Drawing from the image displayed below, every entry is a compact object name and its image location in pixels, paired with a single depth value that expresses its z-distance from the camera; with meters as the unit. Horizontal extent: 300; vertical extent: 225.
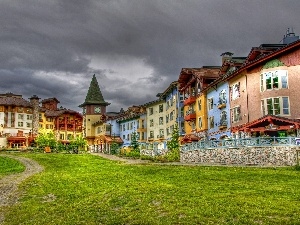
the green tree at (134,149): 38.26
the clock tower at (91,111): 76.03
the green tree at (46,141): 59.52
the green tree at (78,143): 59.98
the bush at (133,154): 36.99
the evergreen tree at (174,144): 31.91
